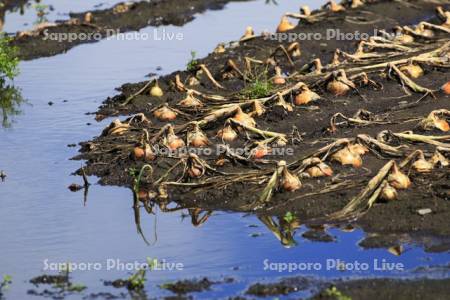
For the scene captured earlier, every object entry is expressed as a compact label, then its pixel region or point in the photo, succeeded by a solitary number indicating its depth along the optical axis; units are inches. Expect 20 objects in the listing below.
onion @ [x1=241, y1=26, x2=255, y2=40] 613.9
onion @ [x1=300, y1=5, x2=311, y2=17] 675.4
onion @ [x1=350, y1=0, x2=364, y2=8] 706.8
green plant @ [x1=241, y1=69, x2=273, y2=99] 481.4
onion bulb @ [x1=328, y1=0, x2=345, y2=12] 682.9
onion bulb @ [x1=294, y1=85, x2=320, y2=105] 472.4
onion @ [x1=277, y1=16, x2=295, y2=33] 652.7
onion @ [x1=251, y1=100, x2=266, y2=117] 454.9
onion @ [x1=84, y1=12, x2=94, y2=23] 720.3
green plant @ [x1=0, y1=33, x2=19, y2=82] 565.9
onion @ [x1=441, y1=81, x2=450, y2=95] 468.5
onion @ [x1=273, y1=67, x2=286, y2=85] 512.4
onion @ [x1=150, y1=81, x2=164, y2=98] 522.3
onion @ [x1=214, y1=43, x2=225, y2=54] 606.9
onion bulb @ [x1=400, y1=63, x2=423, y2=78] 512.7
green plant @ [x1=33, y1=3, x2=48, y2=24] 730.7
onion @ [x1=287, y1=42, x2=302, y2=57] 593.9
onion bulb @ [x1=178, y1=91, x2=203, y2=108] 473.4
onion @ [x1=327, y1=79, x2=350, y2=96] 485.4
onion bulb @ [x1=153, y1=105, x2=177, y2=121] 467.8
